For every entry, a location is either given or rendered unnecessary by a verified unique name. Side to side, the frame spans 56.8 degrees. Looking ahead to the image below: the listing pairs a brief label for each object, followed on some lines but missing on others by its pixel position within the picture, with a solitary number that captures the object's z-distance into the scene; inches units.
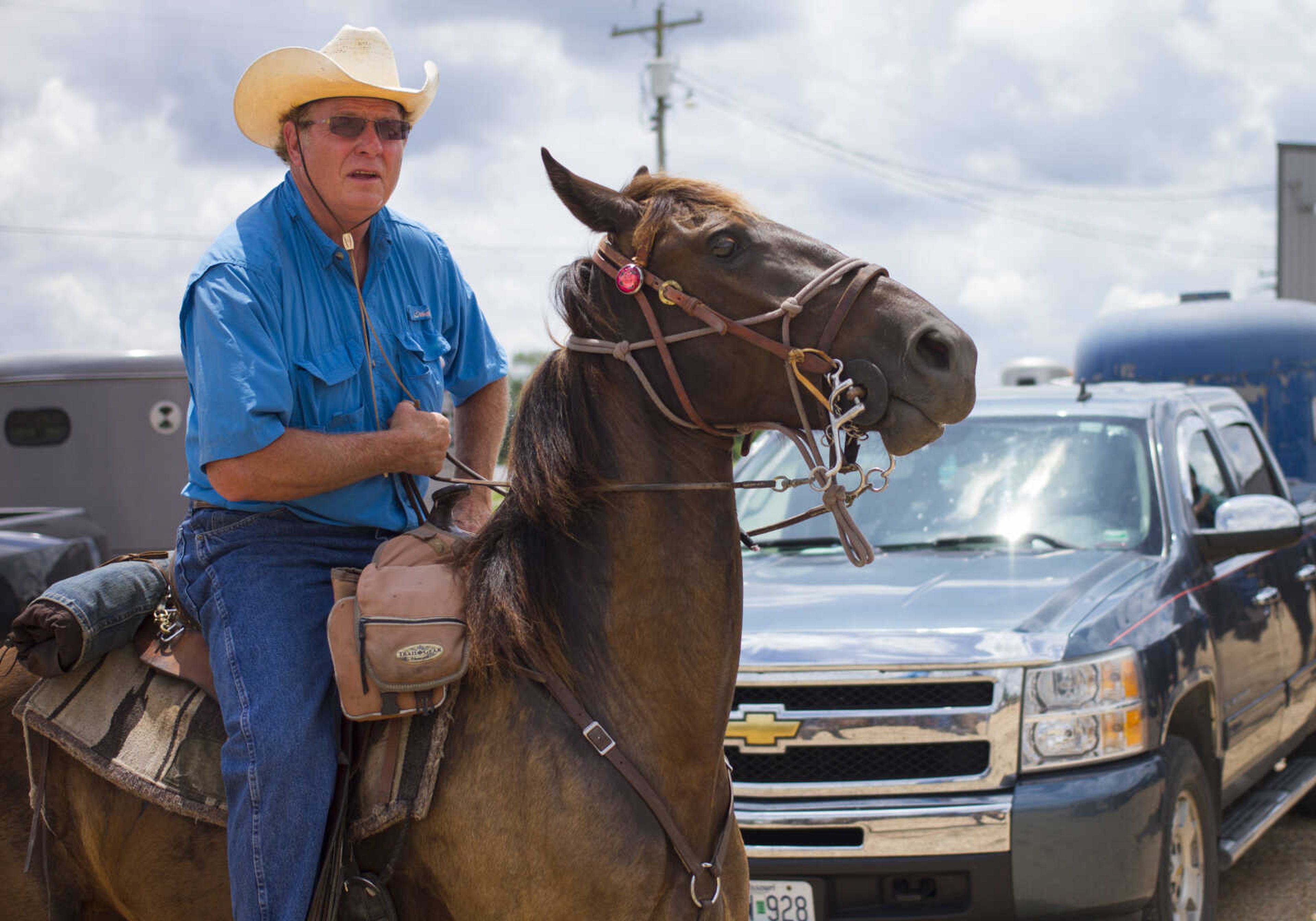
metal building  990.4
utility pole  1143.5
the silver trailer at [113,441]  328.8
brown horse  98.8
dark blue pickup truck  155.6
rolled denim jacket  108.8
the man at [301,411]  100.3
